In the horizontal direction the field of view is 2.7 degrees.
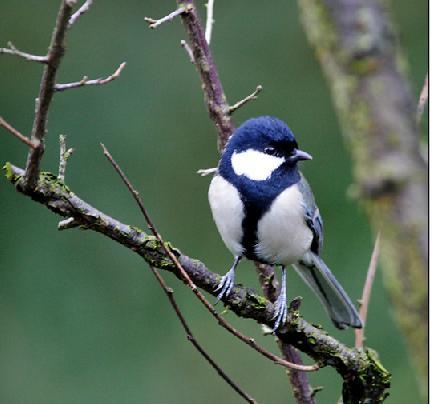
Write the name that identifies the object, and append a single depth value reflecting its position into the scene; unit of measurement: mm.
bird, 3876
